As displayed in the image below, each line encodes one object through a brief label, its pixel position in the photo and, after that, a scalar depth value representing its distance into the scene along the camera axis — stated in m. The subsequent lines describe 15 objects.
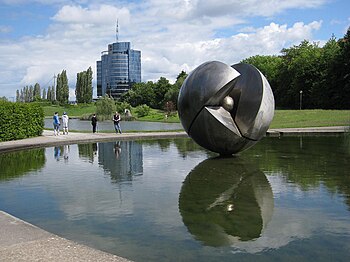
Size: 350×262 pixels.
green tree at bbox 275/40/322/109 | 70.50
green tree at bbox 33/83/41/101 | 163.62
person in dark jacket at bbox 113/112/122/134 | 28.02
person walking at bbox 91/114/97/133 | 29.08
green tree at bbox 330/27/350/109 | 59.93
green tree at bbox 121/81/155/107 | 116.50
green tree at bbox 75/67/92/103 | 120.62
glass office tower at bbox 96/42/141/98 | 176.12
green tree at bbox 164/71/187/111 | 93.90
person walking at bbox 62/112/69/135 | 28.06
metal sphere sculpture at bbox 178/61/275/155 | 13.16
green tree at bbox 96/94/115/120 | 68.56
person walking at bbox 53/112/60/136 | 27.12
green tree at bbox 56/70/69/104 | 129.75
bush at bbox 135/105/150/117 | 80.65
